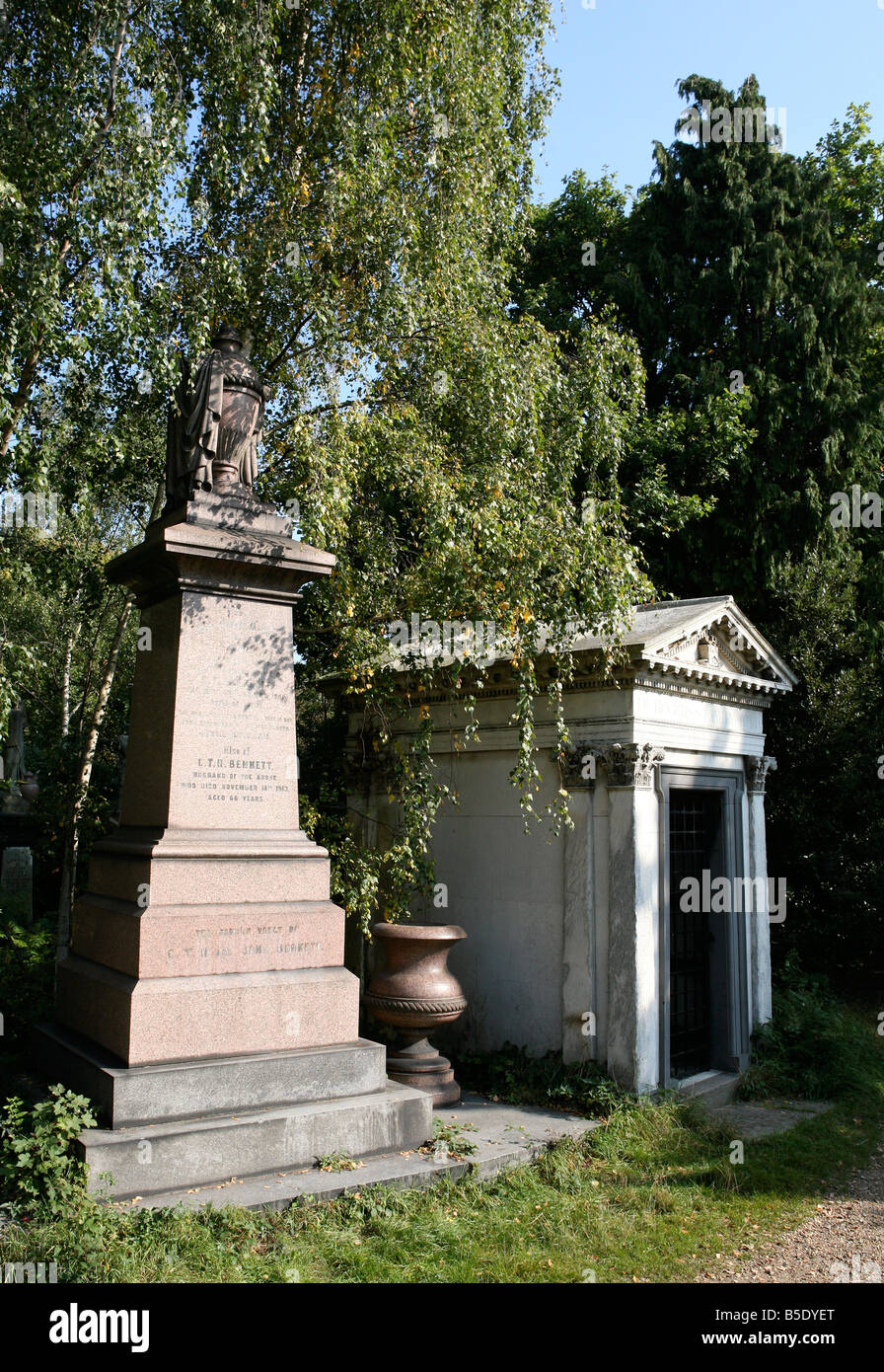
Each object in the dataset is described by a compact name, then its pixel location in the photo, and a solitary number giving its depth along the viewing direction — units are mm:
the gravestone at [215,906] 5715
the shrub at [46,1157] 5023
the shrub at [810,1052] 10281
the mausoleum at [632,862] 9219
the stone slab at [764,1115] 8961
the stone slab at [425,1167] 5426
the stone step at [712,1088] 9688
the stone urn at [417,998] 8453
